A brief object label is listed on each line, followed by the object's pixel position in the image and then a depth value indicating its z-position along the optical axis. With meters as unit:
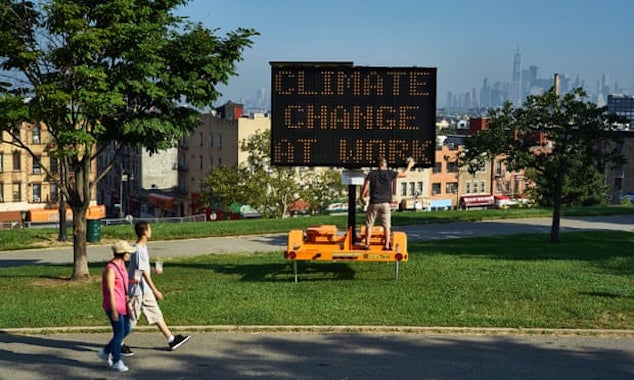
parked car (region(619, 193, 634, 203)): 86.69
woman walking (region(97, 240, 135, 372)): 9.34
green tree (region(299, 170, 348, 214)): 56.21
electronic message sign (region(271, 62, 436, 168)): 15.74
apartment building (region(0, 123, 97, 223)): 68.04
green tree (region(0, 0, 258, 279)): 14.84
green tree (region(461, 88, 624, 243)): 23.86
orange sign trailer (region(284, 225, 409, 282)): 14.70
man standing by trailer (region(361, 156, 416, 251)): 14.64
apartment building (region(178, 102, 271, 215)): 75.31
